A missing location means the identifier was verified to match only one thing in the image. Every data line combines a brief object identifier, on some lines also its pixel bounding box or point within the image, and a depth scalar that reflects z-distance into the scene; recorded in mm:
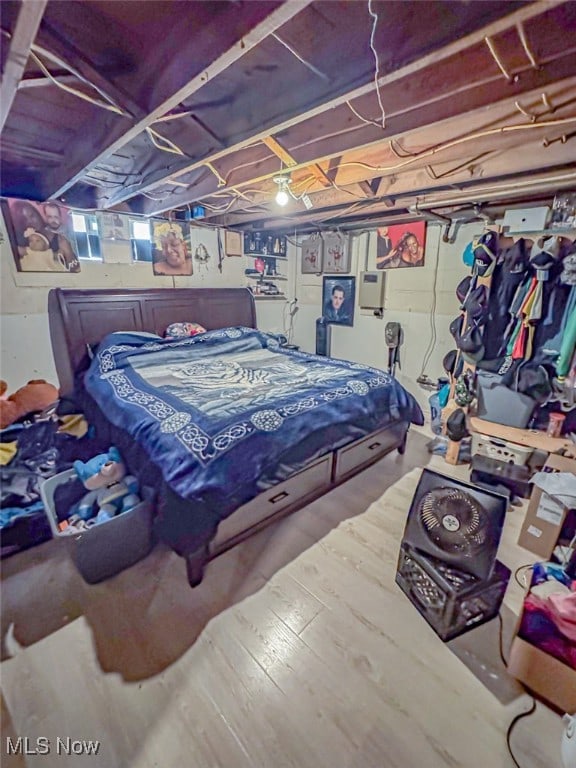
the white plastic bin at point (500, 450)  2503
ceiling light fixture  2064
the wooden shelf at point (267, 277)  4447
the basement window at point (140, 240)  3342
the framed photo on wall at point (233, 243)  4086
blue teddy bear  1816
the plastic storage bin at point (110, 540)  1595
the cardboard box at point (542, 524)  1834
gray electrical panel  3945
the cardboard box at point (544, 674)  1180
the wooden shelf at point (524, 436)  2381
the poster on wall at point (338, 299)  4320
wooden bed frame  1871
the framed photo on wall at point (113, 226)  3119
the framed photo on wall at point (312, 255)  4441
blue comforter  1677
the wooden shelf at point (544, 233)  2307
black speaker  4648
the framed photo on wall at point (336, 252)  4188
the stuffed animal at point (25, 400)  2418
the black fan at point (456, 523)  1449
